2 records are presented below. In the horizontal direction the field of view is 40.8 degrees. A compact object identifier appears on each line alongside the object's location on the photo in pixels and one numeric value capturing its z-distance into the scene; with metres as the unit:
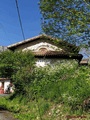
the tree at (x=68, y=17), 9.75
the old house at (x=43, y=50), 15.38
